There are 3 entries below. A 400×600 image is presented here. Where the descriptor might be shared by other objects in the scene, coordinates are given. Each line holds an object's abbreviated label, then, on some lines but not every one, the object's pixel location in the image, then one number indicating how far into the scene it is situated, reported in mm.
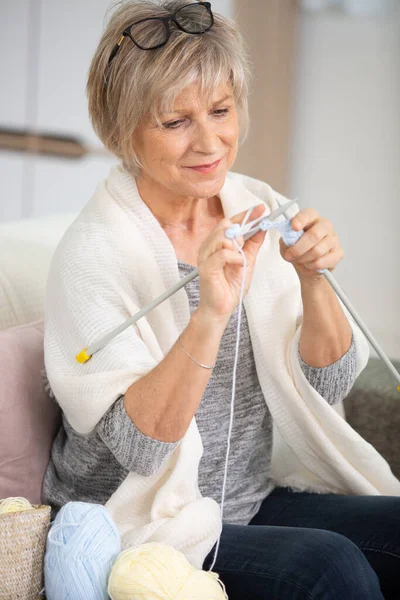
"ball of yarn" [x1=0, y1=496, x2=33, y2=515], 1889
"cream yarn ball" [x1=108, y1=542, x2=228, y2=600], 1801
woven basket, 1833
